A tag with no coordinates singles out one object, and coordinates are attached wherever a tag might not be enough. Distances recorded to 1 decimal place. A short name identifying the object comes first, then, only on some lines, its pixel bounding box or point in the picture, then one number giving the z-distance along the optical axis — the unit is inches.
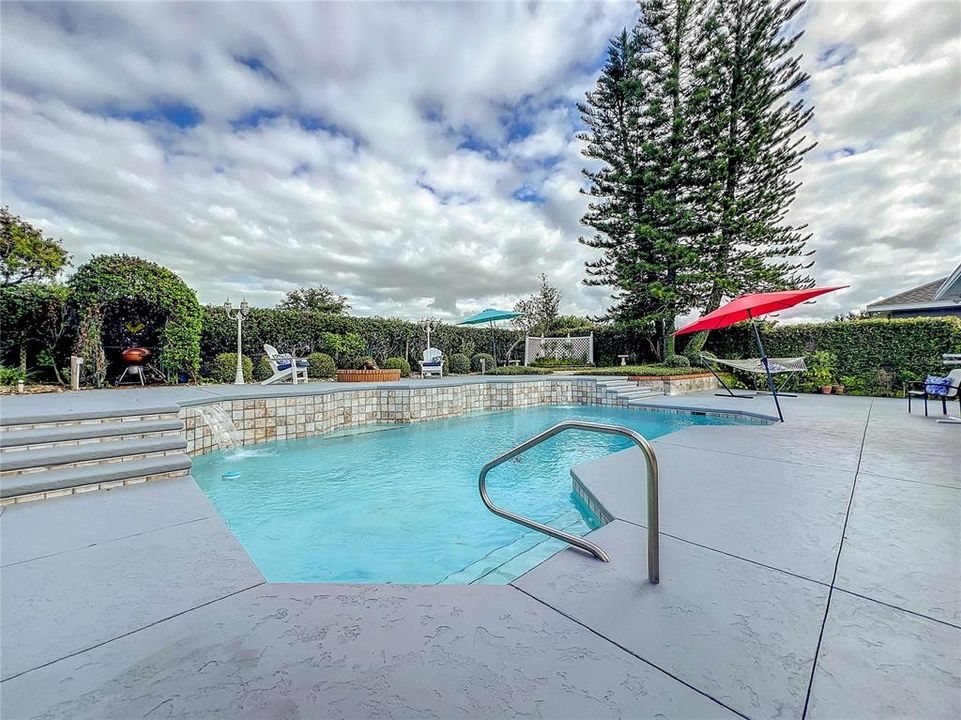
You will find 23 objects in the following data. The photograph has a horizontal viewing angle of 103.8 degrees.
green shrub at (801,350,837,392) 400.8
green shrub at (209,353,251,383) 336.5
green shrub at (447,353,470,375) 511.5
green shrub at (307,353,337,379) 382.9
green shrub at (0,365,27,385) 252.2
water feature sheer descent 195.0
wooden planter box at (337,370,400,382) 353.1
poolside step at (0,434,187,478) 107.2
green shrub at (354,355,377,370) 365.7
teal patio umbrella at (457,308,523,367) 513.7
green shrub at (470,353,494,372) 540.4
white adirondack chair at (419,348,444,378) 442.9
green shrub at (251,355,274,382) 365.1
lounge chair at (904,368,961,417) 193.8
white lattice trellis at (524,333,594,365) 561.5
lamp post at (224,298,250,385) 323.0
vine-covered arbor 271.6
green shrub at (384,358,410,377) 452.8
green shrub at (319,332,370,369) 420.2
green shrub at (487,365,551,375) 505.7
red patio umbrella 198.7
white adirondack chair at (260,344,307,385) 335.9
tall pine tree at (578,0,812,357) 430.3
